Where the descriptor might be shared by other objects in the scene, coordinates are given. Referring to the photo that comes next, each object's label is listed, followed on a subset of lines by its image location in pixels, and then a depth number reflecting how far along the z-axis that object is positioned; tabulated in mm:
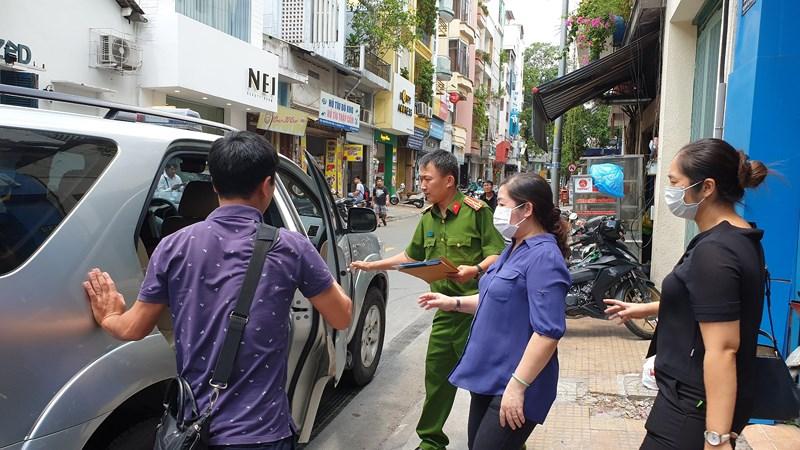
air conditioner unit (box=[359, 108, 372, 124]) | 27125
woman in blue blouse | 2236
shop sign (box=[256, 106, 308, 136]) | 17922
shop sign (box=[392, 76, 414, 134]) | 28594
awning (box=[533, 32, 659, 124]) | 9758
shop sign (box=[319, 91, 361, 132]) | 21562
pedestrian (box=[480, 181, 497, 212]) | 10914
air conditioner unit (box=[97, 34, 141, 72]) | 11727
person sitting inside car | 3348
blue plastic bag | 9359
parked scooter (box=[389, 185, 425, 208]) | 29688
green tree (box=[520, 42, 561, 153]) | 53278
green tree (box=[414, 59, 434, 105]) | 33531
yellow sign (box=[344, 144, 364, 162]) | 25172
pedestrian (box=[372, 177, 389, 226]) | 21641
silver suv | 1792
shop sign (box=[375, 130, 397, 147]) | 29886
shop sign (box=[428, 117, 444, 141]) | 36219
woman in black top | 1807
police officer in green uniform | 3428
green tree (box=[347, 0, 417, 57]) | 22828
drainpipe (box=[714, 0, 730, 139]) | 4992
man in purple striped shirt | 1702
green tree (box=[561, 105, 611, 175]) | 29328
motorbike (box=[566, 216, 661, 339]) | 6355
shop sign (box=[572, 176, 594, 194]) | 10375
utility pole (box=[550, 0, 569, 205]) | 15508
